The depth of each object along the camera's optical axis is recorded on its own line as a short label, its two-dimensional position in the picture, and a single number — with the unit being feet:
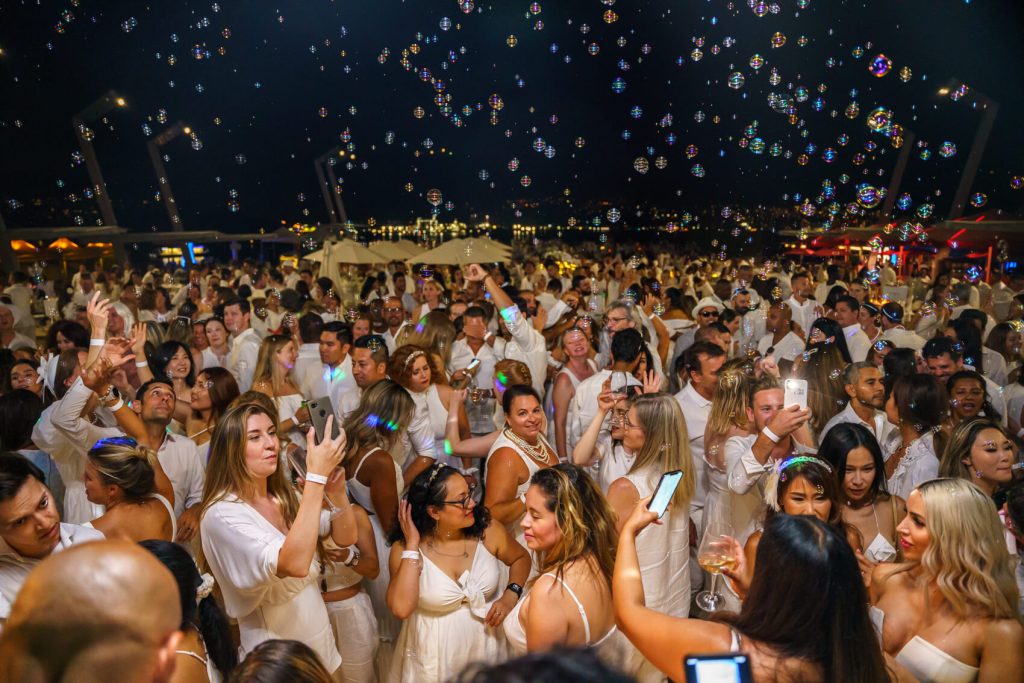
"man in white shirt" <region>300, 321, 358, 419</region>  20.38
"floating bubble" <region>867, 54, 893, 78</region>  32.91
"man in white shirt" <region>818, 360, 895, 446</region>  15.92
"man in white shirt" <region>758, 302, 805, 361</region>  23.95
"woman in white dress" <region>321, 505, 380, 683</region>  11.51
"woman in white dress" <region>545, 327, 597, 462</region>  19.15
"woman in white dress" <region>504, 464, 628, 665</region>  8.65
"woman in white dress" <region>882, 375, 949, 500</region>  13.71
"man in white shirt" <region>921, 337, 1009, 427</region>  17.74
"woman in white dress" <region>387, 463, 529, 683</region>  10.45
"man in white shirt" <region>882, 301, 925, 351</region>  23.50
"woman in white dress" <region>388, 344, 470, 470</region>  17.47
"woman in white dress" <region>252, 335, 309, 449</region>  18.44
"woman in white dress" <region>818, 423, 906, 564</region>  11.69
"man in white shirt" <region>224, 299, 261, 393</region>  22.48
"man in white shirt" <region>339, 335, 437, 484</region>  15.34
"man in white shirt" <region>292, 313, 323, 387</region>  21.18
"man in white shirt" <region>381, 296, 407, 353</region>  28.27
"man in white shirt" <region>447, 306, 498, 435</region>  22.67
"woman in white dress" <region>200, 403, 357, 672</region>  9.04
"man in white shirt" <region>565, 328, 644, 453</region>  17.39
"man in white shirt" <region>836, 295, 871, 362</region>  23.31
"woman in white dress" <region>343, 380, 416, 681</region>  12.79
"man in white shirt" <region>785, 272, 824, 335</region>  30.09
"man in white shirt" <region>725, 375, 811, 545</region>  12.01
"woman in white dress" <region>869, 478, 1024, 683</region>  7.82
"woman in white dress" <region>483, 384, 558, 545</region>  13.14
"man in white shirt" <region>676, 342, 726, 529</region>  16.81
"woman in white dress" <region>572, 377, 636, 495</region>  13.74
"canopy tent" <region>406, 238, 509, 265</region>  44.75
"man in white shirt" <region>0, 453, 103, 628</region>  8.50
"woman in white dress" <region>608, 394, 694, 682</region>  11.81
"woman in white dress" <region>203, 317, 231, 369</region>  23.26
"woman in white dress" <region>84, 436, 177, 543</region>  10.50
